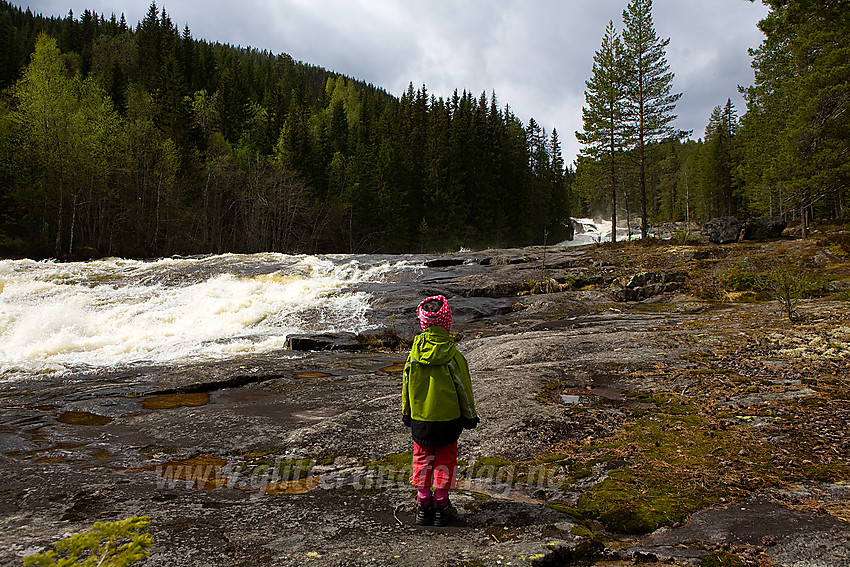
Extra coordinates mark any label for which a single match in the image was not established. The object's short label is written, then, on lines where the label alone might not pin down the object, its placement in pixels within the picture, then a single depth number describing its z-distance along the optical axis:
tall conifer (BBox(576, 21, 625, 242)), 33.88
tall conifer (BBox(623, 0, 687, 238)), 32.66
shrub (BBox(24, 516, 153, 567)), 1.89
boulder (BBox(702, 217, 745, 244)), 24.30
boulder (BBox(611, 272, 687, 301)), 18.20
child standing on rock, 3.68
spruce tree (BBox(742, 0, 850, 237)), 14.74
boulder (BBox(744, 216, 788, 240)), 24.50
